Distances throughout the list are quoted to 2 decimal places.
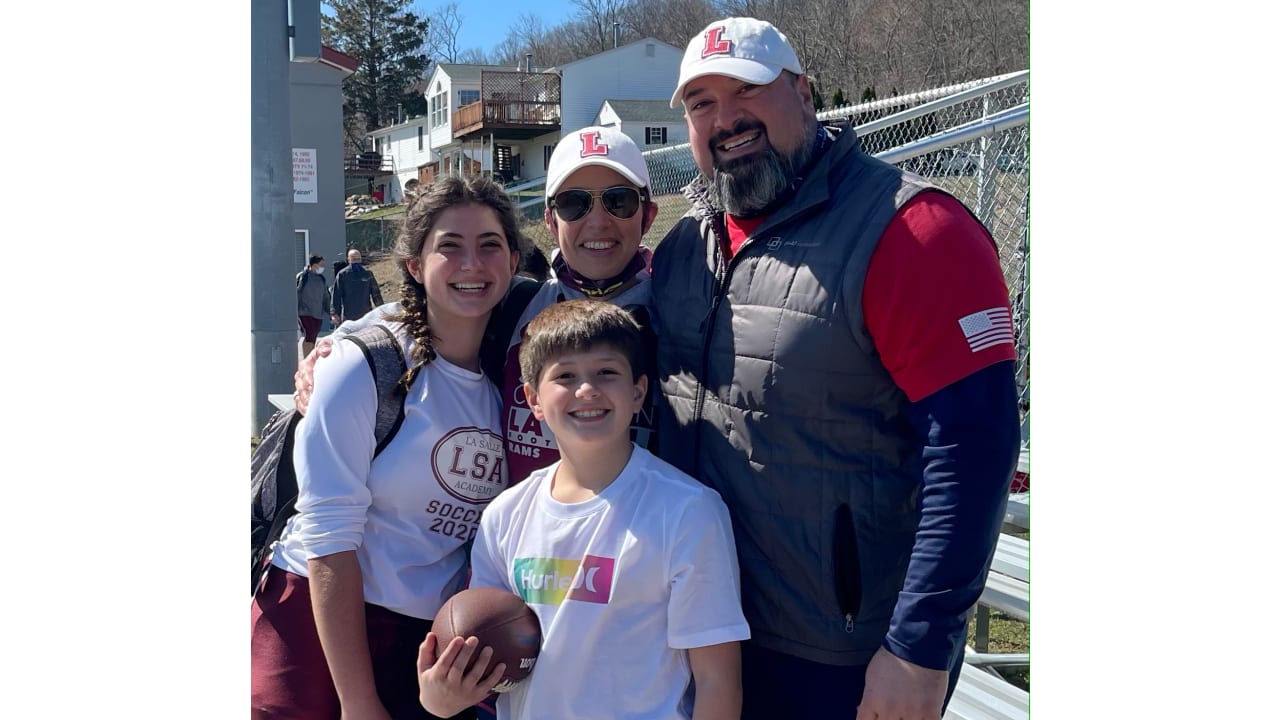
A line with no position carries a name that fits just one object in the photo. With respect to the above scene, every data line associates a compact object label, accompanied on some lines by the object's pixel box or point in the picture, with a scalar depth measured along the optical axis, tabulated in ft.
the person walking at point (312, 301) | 31.99
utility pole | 17.34
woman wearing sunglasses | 8.52
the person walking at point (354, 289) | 32.45
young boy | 6.93
